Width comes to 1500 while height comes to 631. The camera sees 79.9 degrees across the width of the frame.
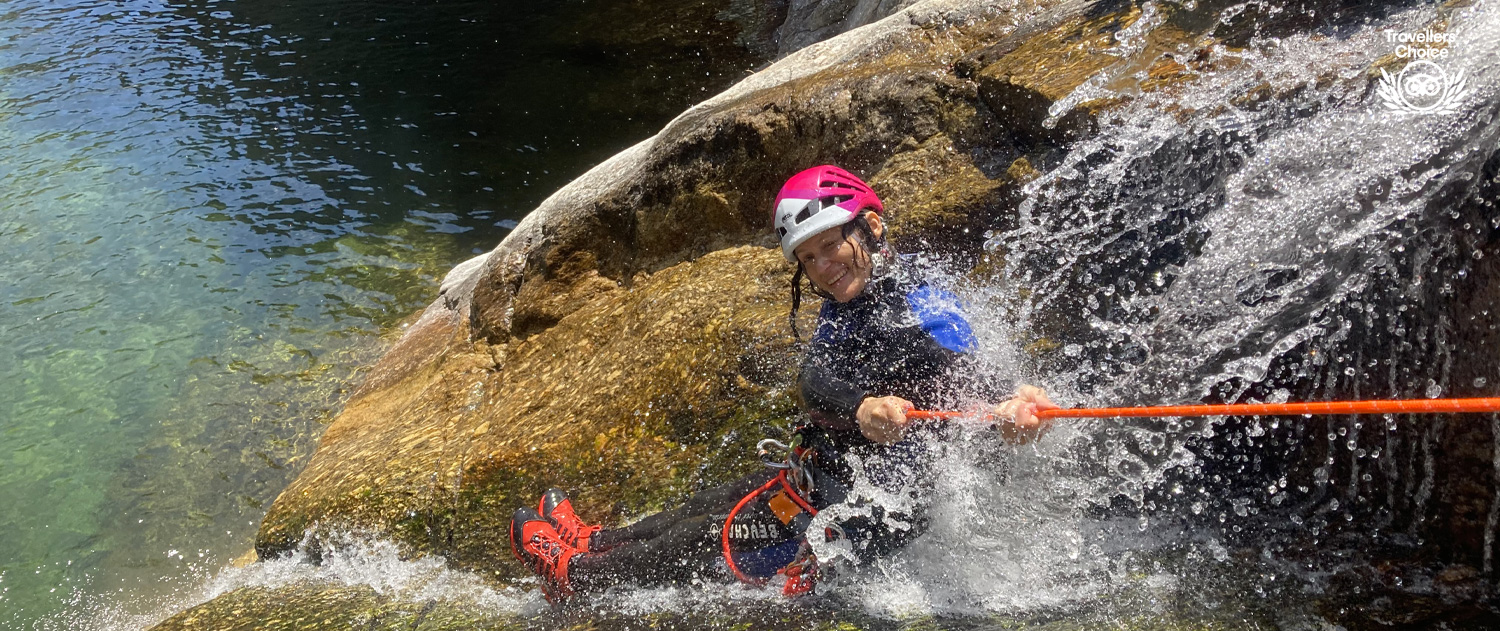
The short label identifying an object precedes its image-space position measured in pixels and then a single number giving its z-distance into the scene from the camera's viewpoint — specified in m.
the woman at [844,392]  3.76
